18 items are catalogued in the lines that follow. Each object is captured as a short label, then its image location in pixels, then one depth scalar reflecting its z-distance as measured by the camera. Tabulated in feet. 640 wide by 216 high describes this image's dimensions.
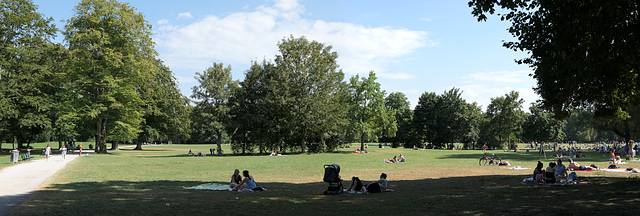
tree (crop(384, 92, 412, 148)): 277.89
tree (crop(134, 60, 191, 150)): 204.64
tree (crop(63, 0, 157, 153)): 141.18
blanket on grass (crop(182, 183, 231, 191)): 50.72
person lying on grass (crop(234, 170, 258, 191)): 49.32
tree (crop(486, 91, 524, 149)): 247.50
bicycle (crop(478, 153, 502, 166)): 98.02
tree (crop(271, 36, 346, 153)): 156.56
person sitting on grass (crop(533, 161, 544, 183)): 52.24
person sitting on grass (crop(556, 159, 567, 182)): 54.05
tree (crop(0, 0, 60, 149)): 128.16
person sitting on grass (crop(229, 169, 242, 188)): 51.07
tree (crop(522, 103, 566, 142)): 234.38
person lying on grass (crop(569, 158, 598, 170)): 78.33
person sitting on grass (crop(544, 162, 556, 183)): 50.65
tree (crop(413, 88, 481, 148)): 265.54
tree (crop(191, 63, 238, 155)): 163.32
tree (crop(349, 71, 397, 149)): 193.26
